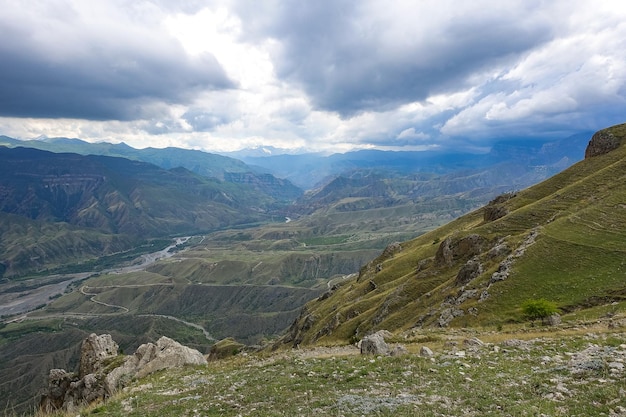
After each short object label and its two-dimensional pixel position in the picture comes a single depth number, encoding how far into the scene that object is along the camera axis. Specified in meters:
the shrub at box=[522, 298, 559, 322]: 37.00
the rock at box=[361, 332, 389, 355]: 26.94
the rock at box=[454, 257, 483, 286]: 58.67
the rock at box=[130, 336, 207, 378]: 30.62
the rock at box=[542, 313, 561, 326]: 33.72
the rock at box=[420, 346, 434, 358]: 23.40
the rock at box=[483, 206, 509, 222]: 88.75
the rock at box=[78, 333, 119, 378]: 42.50
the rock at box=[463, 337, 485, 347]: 26.52
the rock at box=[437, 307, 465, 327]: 47.01
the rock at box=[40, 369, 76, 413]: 40.00
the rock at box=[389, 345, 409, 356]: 24.91
